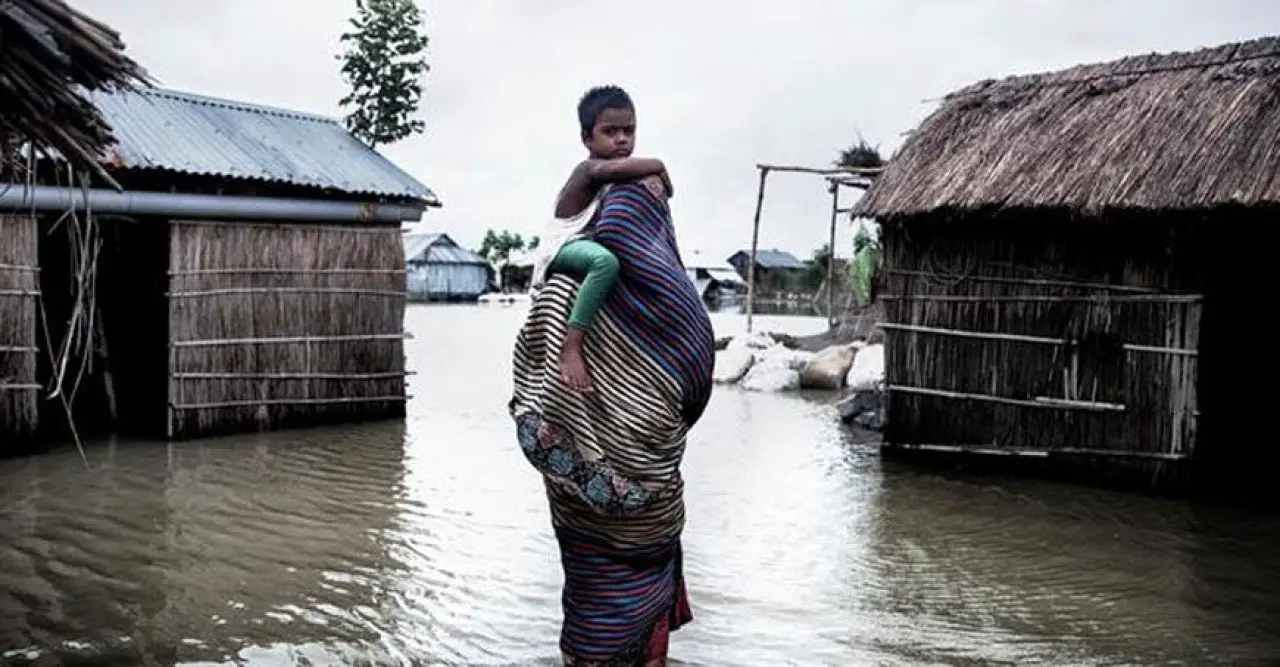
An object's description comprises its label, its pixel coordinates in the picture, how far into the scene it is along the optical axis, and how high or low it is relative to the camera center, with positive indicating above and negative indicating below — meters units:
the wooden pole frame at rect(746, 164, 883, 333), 12.65 +1.32
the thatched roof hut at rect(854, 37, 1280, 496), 7.92 +0.25
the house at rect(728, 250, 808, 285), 54.97 +1.13
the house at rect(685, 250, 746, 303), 56.26 +0.25
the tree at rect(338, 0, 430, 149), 14.31 +2.61
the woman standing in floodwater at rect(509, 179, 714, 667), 3.11 -0.40
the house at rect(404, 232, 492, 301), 50.72 +0.26
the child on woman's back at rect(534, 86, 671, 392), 3.09 +0.22
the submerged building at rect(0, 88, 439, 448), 9.69 -0.16
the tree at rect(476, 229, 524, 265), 63.50 +1.73
